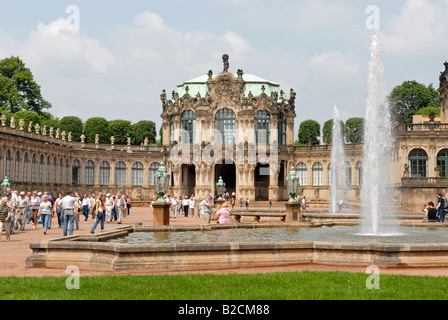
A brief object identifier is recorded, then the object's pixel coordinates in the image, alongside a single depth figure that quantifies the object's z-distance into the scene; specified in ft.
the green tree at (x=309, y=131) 302.25
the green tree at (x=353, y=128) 300.32
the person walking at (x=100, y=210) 81.67
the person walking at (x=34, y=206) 96.95
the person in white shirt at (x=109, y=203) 112.06
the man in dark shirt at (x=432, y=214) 87.13
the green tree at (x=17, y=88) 265.56
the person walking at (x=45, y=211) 82.99
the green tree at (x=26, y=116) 249.55
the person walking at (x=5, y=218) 72.54
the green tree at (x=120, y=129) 315.78
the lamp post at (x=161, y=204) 86.09
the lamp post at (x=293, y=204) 101.42
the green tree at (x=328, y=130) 291.17
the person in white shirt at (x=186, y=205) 149.24
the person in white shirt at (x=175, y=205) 141.61
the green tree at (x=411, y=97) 302.86
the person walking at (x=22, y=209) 90.99
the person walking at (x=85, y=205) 115.85
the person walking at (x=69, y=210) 79.05
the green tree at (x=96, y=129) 292.20
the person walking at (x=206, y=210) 91.76
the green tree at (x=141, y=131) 327.67
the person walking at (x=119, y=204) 108.76
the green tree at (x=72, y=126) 294.39
